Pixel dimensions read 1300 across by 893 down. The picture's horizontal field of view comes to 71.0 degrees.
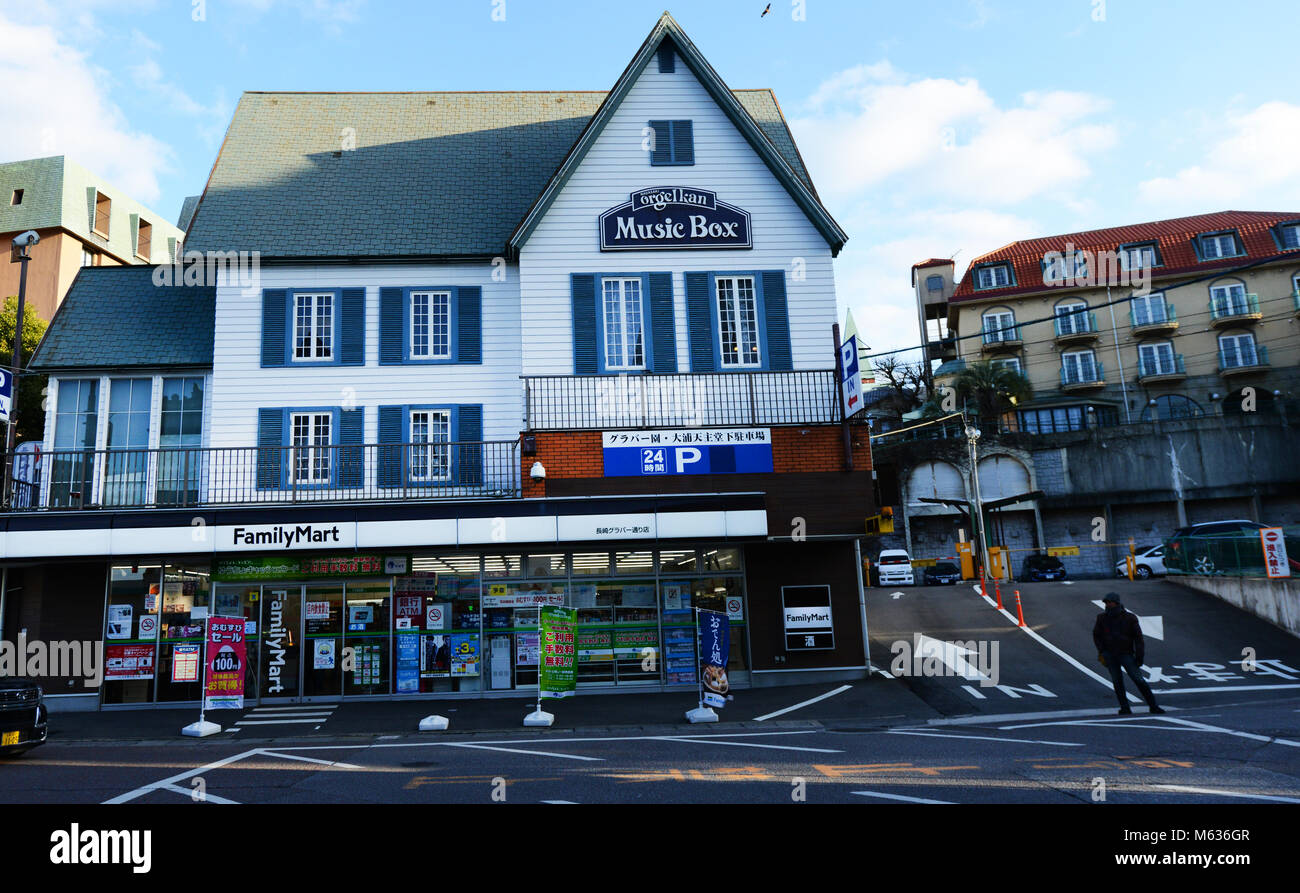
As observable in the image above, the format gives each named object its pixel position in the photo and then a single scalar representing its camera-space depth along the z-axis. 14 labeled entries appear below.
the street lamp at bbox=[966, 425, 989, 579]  36.16
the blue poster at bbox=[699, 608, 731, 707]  16.06
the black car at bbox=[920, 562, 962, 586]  41.56
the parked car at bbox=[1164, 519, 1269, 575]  23.30
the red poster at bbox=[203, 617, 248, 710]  16.25
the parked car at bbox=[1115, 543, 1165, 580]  36.78
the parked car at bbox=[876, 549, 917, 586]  40.72
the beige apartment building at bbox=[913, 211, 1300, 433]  55.12
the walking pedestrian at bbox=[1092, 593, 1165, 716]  14.52
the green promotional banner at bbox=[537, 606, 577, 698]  16.08
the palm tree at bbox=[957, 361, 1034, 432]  54.00
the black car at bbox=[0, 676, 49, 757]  12.01
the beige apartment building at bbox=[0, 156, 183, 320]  53.50
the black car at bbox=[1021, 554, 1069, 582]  42.25
